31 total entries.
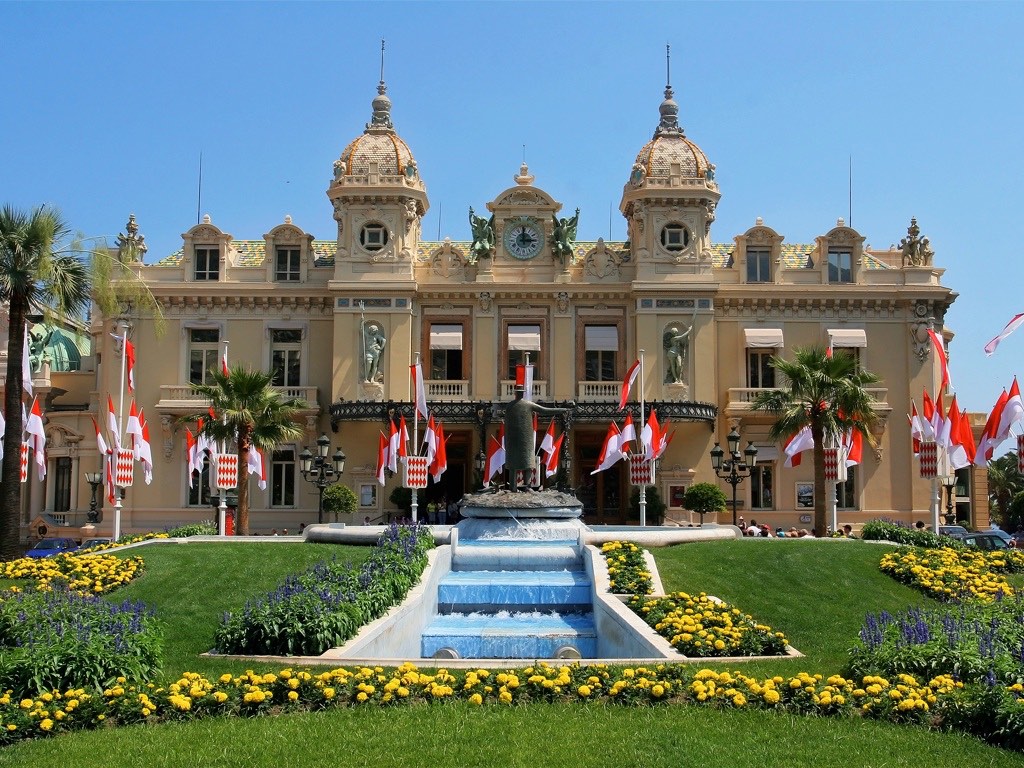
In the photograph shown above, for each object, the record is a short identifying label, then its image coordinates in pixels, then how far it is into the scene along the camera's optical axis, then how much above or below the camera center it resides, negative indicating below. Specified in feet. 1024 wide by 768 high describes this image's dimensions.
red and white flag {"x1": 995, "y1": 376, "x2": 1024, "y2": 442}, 91.81 +5.28
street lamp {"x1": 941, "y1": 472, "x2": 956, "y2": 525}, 151.74 -4.89
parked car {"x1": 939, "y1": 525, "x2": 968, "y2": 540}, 125.70 -6.42
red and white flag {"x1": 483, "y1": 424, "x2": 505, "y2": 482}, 116.06 +1.25
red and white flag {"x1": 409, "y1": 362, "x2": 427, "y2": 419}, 113.91 +8.08
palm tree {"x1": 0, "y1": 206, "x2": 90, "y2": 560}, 86.89 +14.46
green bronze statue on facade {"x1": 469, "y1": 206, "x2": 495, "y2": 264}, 153.07 +31.95
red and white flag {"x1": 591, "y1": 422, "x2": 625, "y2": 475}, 115.44 +2.16
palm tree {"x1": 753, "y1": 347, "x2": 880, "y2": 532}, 109.60 +7.21
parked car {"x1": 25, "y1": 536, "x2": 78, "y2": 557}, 123.95 -8.91
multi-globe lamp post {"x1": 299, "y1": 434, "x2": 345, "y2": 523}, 116.26 +1.02
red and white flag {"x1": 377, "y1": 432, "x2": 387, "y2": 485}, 117.99 +1.38
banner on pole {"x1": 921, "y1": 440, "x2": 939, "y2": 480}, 102.94 +1.37
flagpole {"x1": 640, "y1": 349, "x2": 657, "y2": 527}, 108.86 -3.20
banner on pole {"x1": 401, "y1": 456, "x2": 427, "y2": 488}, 111.96 -0.26
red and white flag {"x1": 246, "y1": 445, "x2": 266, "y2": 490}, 114.62 +0.71
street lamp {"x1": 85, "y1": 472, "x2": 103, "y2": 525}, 134.68 -5.15
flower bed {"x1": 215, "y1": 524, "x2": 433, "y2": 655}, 51.70 -6.88
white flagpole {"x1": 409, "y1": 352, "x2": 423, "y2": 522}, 115.03 +9.07
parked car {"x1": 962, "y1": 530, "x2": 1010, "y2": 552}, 107.45 -6.36
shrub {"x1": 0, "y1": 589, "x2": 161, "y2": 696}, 40.75 -6.80
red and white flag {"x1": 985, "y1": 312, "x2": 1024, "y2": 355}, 89.85 +11.55
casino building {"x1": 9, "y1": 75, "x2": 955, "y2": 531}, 149.69 +19.79
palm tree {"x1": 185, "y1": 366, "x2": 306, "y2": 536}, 110.83 +5.37
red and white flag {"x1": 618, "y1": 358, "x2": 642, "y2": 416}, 116.37 +9.23
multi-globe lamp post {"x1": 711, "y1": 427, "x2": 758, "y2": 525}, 107.34 +1.73
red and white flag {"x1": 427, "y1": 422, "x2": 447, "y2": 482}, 121.70 +0.82
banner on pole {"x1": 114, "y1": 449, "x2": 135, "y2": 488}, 98.84 -0.10
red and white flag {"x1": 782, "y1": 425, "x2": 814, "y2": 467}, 108.58 +3.00
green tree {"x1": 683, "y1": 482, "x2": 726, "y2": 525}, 133.18 -3.01
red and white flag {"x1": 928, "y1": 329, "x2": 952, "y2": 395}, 107.14 +11.54
